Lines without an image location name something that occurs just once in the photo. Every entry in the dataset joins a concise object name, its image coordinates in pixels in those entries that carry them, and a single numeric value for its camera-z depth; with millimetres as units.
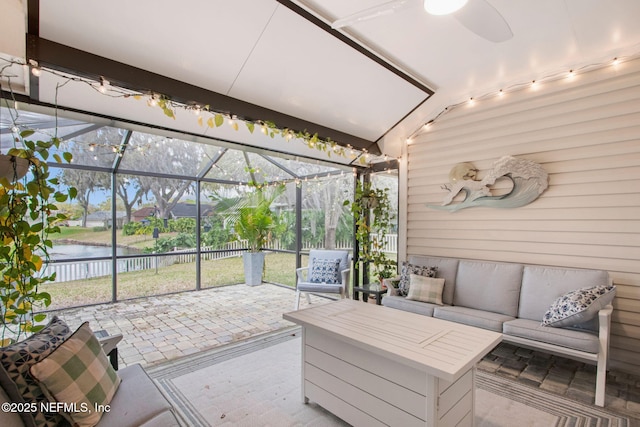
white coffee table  1701
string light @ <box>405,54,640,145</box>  2904
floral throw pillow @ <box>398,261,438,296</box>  3799
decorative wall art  3303
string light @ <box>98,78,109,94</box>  2279
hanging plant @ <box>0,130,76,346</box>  1645
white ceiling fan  1610
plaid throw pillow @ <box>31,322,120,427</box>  1392
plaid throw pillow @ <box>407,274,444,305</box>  3594
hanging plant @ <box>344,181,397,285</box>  4699
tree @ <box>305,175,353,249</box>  5500
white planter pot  6465
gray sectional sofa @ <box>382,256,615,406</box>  2477
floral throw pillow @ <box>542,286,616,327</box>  2477
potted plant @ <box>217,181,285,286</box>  6398
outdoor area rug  2152
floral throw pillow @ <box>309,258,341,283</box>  4691
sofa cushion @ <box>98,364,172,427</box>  1448
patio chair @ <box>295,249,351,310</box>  4539
